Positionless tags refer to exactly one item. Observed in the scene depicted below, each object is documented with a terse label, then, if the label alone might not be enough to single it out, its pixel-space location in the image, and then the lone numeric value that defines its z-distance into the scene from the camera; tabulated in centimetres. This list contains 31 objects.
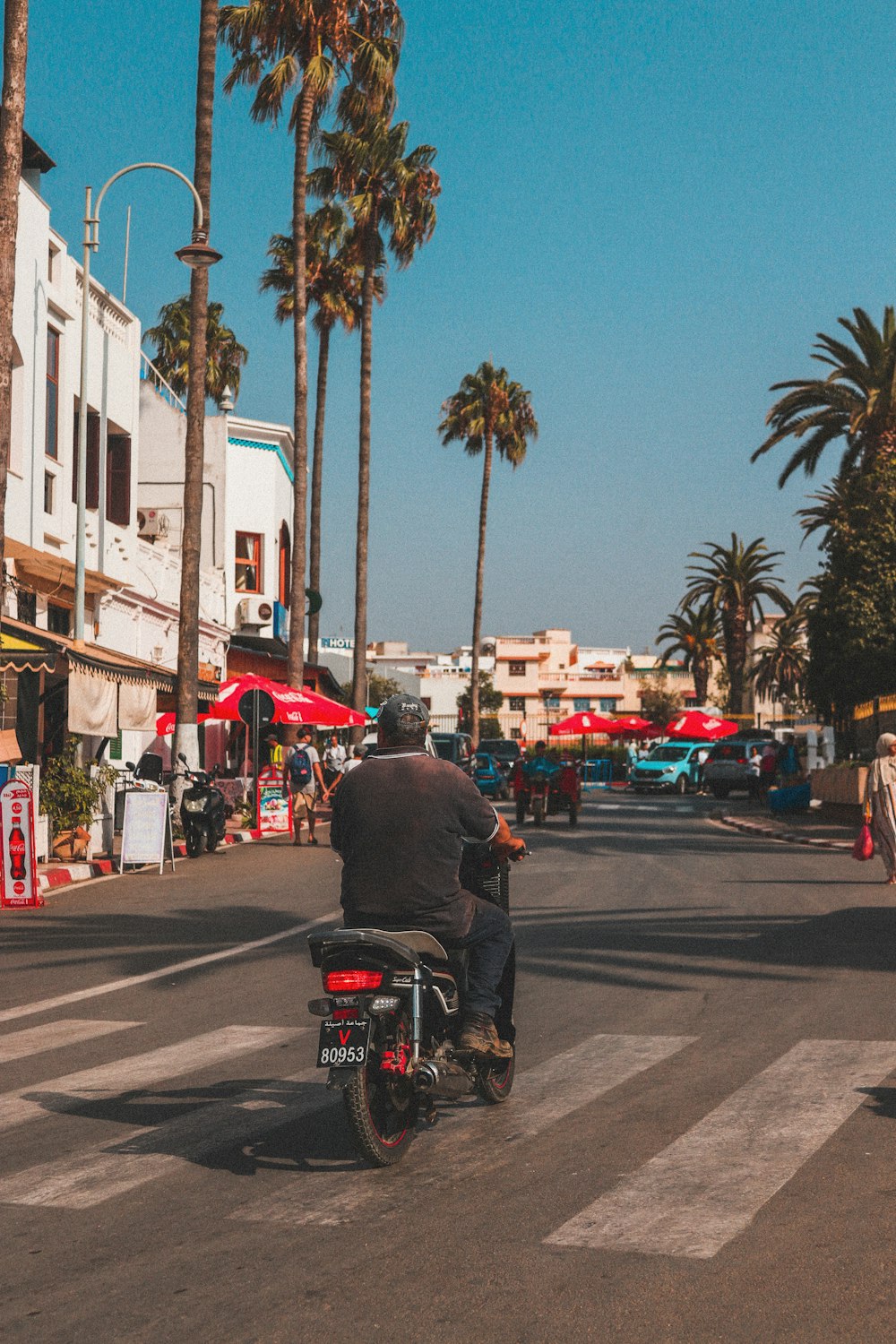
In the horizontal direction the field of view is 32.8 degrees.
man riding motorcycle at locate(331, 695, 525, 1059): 614
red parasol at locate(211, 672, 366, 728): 3006
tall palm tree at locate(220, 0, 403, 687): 3362
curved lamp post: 2459
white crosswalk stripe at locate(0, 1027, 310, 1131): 712
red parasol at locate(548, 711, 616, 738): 5553
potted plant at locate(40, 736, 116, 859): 2133
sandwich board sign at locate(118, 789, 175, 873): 2020
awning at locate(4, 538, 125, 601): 2330
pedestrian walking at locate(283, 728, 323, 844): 2578
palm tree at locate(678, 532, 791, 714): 7094
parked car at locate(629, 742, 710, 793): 5756
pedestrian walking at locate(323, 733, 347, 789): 3650
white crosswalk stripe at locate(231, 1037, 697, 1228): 533
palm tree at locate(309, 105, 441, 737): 4106
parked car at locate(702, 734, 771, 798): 5184
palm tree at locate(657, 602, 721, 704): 8591
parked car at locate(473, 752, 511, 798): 4237
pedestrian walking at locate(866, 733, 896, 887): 1736
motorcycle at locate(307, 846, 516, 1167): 562
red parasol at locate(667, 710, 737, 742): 5453
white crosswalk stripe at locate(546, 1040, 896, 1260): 491
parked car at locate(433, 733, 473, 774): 4097
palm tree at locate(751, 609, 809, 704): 9181
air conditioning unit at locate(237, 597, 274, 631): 4497
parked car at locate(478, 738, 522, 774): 5466
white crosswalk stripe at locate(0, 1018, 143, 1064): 862
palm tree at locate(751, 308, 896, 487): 3525
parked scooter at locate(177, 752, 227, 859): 2325
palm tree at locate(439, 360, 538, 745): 6353
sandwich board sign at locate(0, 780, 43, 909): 1631
